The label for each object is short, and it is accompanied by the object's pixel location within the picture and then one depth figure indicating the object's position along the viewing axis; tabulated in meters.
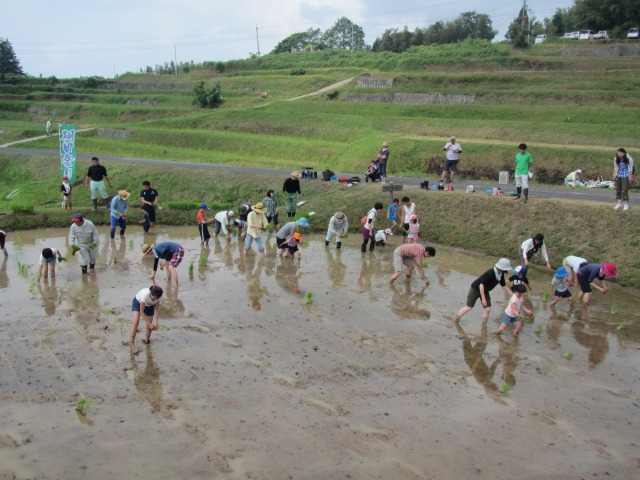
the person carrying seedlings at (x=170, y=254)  14.72
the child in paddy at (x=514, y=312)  11.90
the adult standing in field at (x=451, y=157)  22.59
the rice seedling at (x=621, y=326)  12.69
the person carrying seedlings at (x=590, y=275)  13.28
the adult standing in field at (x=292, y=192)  21.25
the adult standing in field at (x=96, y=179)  22.41
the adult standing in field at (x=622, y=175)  17.44
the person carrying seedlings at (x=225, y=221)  19.85
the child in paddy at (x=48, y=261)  14.95
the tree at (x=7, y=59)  82.00
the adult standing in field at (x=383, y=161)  24.89
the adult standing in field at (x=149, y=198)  20.94
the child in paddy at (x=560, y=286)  13.41
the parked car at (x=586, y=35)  59.00
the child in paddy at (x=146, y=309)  11.11
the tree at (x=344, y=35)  117.19
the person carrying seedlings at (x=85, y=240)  15.73
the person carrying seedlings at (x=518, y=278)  12.73
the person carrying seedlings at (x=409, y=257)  15.09
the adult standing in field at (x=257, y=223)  17.47
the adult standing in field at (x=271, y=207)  21.11
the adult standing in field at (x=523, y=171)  18.99
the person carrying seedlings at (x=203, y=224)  19.00
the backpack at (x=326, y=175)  25.95
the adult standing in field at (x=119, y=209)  20.00
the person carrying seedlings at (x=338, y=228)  18.75
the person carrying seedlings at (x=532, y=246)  14.85
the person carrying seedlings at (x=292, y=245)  17.31
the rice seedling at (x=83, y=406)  9.05
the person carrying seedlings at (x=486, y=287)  12.60
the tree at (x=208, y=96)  54.54
